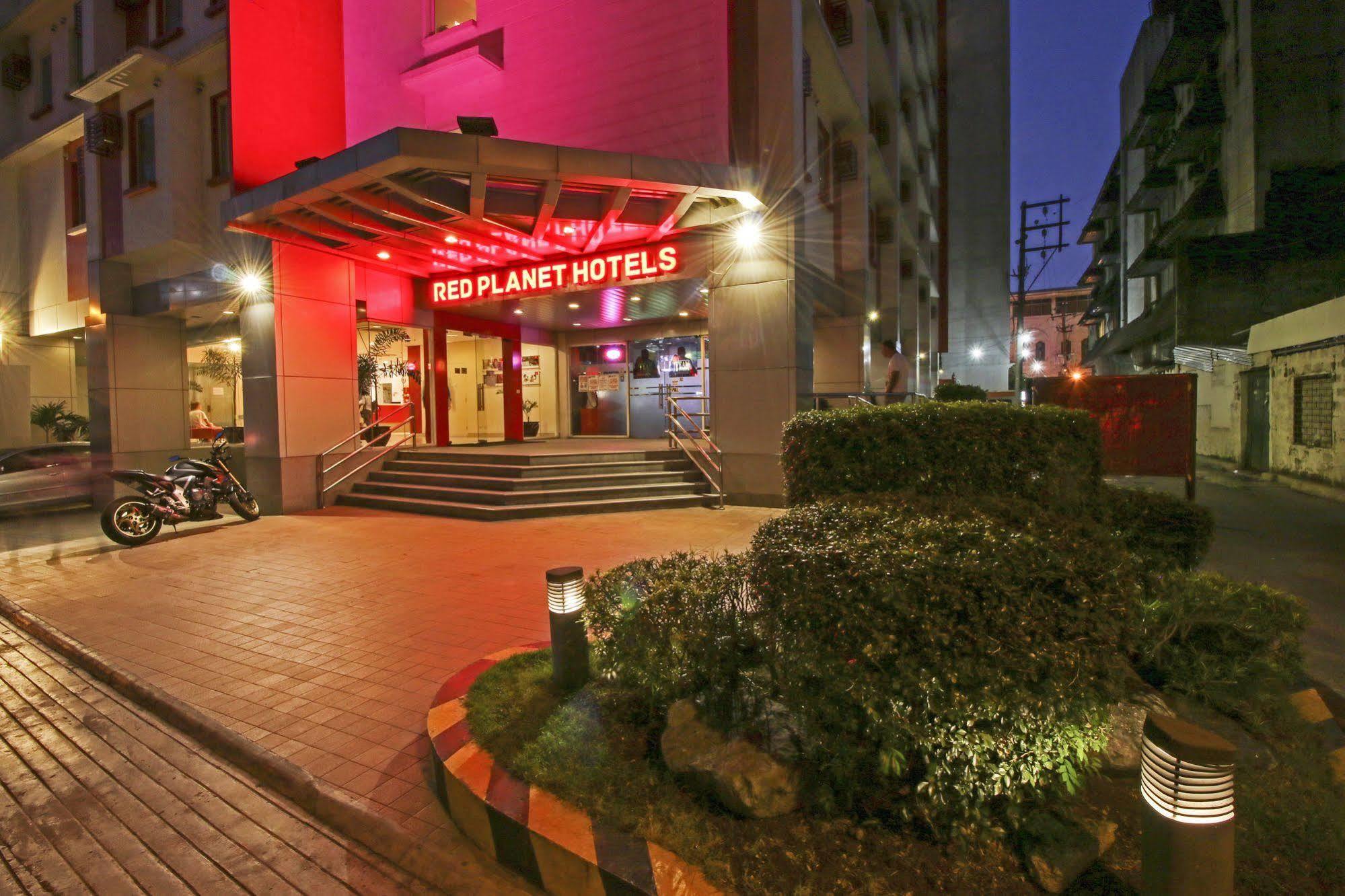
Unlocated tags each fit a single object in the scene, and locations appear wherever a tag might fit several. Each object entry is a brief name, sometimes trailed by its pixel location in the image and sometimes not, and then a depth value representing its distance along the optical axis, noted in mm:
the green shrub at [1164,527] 4750
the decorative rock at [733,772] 2631
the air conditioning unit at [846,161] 17000
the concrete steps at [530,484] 10875
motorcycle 9133
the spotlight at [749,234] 10820
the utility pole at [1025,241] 24266
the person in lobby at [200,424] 14992
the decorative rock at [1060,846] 2268
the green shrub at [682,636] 3055
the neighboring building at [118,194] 11992
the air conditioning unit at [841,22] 16422
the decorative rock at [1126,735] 2916
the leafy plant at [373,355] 14945
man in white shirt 10531
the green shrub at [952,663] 2316
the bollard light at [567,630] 3758
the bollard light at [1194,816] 1818
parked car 12141
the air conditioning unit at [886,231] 21344
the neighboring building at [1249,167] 16984
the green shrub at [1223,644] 3314
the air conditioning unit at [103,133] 12664
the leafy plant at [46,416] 17438
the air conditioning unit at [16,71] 16109
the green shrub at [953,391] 7047
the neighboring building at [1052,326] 59906
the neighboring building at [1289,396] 12609
